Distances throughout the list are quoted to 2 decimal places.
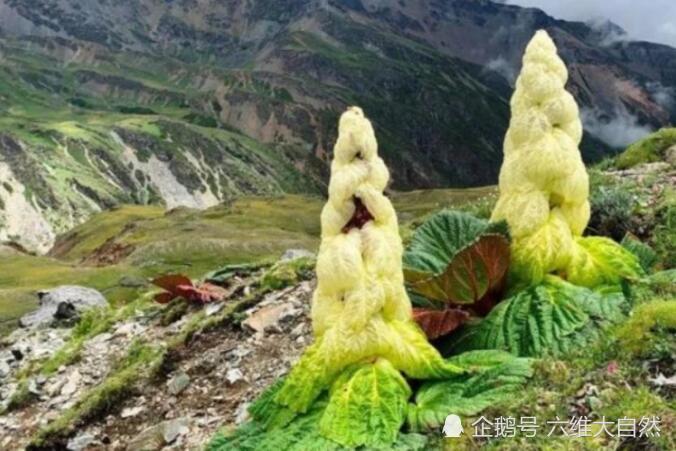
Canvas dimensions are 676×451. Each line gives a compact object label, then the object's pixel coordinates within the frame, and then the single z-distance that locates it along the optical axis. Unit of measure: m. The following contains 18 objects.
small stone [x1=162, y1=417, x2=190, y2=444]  10.02
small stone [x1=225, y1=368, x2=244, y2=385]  11.07
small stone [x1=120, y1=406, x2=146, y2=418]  11.51
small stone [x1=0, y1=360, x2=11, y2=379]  16.70
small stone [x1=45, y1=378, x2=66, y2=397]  14.15
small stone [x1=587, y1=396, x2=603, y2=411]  7.22
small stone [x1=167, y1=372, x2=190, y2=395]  11.47
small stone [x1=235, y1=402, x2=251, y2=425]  9.75
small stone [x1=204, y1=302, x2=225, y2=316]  14.15
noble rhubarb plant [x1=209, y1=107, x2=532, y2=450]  7.32
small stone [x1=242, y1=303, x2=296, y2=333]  12.41
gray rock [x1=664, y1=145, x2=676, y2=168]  15.42
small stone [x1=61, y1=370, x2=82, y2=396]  13.98
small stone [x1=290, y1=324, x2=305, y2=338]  11.87
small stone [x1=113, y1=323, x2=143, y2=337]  15.59
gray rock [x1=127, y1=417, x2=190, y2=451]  10.04
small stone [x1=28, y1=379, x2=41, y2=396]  14.20
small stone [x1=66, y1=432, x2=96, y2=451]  11.16
